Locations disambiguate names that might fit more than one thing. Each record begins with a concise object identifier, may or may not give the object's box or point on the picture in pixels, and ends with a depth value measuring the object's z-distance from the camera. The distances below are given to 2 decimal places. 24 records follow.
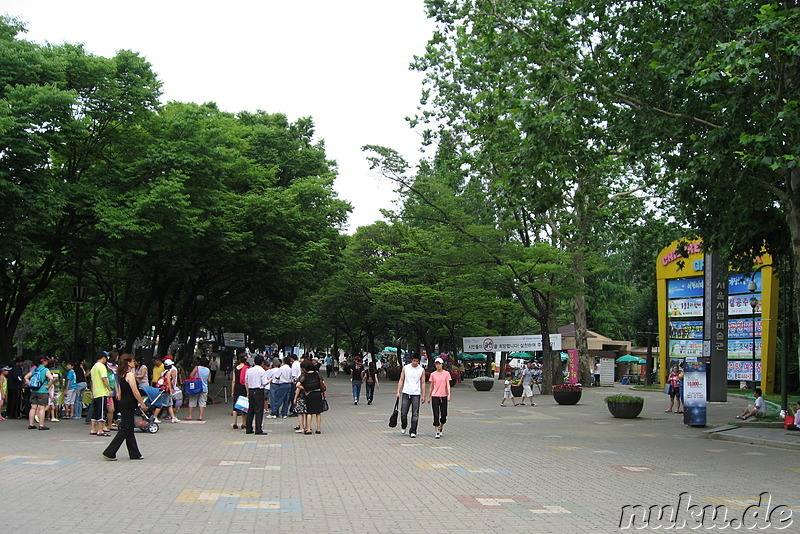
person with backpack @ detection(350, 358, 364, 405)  27.56
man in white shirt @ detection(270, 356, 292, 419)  20.33
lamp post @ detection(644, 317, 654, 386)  44.41
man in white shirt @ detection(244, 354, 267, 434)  16.80
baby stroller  16.65
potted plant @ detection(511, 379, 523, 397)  32.25
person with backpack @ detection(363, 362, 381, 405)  27.55
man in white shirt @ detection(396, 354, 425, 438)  16.21
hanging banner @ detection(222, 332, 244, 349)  57.69
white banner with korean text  37.44
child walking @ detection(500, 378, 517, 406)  28.91
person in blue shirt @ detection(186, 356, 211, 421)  20.47
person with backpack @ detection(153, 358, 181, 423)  18.61
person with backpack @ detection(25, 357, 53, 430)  17.22
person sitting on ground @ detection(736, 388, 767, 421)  21.53
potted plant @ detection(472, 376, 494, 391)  38.06
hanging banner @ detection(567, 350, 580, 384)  41.34
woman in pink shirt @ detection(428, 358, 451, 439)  16.31
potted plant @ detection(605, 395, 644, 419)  22.95
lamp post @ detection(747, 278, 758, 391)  25.55
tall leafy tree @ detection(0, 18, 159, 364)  19.27
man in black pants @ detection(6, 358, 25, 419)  19.42
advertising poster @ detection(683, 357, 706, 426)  20.25
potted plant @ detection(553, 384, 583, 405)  28.38
